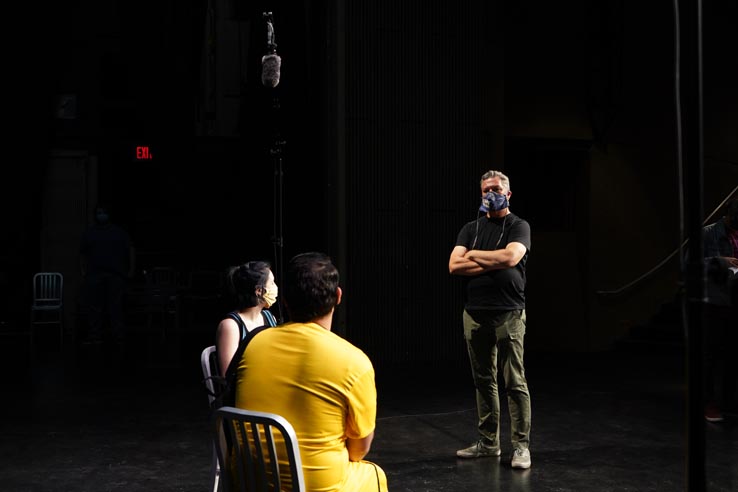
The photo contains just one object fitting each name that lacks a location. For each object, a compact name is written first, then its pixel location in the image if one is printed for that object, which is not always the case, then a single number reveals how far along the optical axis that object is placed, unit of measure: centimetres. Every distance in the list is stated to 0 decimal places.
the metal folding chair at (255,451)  199
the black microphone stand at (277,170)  502
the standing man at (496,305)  417
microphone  525
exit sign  1266
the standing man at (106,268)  945
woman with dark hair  325
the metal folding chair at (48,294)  1003
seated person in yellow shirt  212
